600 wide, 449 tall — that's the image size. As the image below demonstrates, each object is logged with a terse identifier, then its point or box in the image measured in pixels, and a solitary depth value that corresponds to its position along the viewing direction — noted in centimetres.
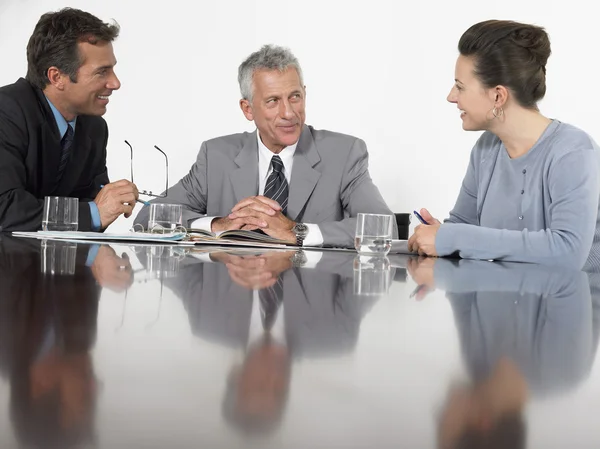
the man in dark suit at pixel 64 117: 289
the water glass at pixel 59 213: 228
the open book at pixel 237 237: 205
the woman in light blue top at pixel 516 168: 194
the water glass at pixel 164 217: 232
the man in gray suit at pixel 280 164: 297
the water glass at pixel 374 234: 184
